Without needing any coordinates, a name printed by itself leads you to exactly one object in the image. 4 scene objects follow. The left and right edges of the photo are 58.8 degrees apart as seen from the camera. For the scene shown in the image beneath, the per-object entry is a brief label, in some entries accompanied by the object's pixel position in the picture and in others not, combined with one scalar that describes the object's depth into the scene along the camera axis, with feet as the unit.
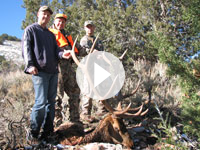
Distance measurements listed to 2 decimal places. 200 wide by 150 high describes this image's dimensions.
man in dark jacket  8.52
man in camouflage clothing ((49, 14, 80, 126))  11.34
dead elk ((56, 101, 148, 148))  8.83
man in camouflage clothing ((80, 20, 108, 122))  13.29
